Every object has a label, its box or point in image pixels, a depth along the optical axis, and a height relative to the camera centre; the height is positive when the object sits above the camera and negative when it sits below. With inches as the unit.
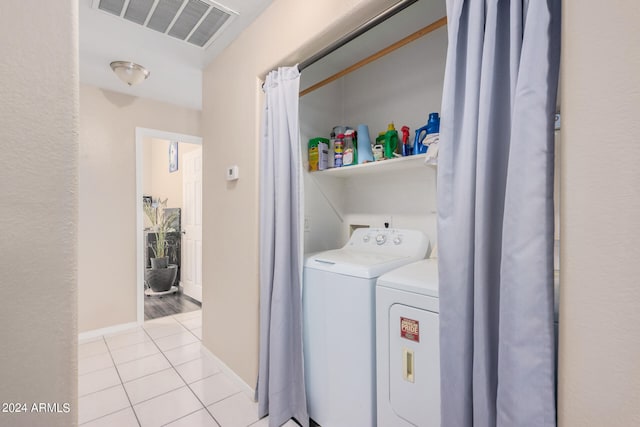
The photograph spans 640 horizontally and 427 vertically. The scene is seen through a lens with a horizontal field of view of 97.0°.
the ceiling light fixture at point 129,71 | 93.3 +46.7
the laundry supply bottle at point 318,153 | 80.8 +16.2
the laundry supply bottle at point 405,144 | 70.8 +16.3
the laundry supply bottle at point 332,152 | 81.7 +16.6
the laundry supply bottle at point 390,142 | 70.6 +16.7
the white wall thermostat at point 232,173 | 80.0 +10.7
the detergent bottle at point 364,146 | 75.4 +17.0
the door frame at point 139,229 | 123.7 -8.2
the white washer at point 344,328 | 53.9 -24.6
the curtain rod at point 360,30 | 46.3 +33.3
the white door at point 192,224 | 157.4 -7.9
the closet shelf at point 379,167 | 62.4 +10.8
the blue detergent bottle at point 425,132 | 60.9 +17.1
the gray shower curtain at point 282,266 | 64.1 -13.2
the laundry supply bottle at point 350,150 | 76.7 +16.3
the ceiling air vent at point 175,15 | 67.6 +49.6
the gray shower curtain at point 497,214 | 29.8 -0.6
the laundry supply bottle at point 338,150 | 78.0 +16.5
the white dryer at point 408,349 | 44.5 -23.3
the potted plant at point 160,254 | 161.2 -26.5
